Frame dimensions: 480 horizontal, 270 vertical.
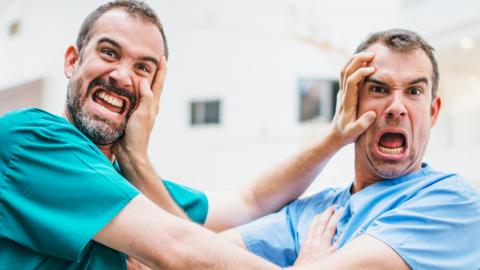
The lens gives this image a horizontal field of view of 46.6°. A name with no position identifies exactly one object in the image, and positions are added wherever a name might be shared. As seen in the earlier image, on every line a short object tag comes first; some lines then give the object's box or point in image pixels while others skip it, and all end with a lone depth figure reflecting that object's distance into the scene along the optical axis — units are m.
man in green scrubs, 1.49
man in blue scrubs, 1.65
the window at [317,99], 9.03
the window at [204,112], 9.64
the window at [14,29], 11.17
